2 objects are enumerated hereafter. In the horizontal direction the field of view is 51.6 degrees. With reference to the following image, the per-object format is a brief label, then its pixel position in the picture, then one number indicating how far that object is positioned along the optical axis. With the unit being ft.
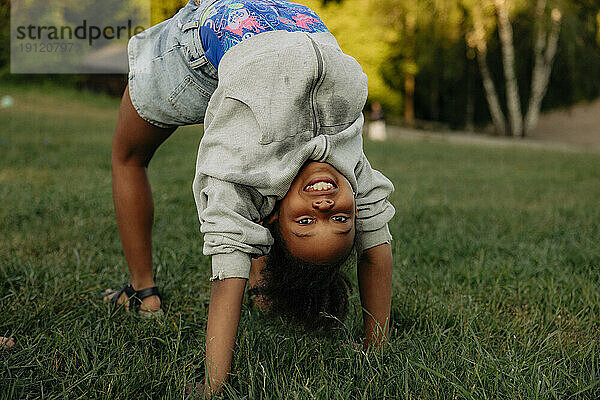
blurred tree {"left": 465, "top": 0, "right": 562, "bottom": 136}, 64.44
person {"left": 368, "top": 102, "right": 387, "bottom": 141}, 56.49
